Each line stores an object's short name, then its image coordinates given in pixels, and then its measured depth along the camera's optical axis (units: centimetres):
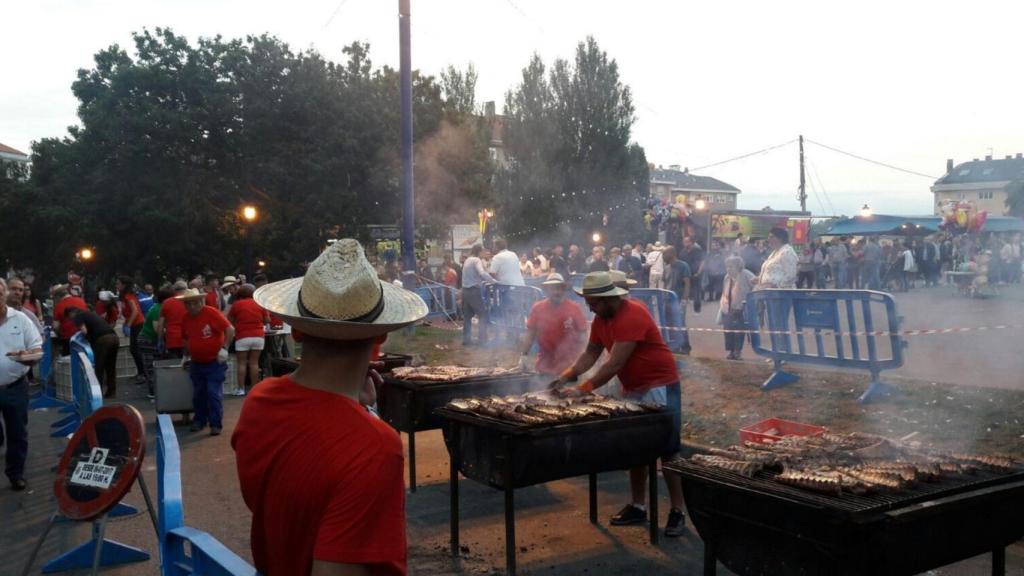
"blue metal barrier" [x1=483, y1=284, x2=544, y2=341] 1480
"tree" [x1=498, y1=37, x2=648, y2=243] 4988
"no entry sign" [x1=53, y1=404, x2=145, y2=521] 435
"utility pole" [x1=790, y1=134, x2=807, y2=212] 4803
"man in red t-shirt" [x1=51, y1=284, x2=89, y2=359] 1339
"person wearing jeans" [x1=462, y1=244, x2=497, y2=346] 1559
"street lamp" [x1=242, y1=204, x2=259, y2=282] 3200
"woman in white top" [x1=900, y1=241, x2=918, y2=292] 2741
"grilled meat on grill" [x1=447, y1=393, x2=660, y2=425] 565
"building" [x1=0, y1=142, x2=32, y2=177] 8688
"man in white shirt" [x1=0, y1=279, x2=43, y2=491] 762
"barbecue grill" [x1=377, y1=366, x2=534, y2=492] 745
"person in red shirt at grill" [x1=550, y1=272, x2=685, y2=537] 622
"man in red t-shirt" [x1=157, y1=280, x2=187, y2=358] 1247
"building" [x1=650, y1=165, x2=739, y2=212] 10231
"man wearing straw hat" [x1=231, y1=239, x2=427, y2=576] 176
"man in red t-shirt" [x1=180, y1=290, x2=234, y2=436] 1028
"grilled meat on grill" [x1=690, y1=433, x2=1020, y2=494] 387
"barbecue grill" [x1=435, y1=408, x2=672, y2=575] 544
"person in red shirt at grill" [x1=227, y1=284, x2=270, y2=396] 1253
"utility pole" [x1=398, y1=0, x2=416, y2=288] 1438
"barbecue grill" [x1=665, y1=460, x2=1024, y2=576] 356
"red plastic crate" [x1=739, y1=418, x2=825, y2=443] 665
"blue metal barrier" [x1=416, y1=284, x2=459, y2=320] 2173
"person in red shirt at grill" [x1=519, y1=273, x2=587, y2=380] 812
